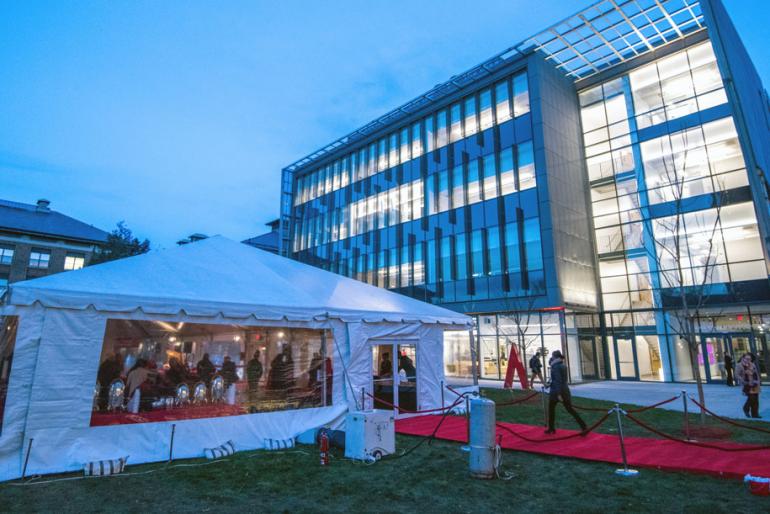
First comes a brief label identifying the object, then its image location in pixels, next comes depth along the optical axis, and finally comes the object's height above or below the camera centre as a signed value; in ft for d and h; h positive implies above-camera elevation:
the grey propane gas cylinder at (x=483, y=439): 22.48 -4.39
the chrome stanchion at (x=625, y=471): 22.41 -6.04
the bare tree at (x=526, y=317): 79.25 +6.30
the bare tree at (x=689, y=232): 75.56 +21.07
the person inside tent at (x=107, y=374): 26.04 -1.33
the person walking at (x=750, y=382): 39.40 -2.67
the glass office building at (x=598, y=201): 75.61 +28.79
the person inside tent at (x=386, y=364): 40.91 -1.12
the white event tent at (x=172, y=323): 23.76 +1.41
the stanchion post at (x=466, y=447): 27.89 -6.08
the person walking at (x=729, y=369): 71.00 -2.79
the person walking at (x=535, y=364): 68.49 -1.88
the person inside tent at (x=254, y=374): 31.48 -1.58
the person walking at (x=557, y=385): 31.65 -2.38
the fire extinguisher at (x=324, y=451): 25.02 -5.63
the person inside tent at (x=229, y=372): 30.73 -1.40
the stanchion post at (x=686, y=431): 30.13 -5.45
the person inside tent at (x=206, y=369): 29.89 -1.18
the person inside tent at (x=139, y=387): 27.17 -2.18
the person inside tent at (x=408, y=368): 41.75 -1.51
